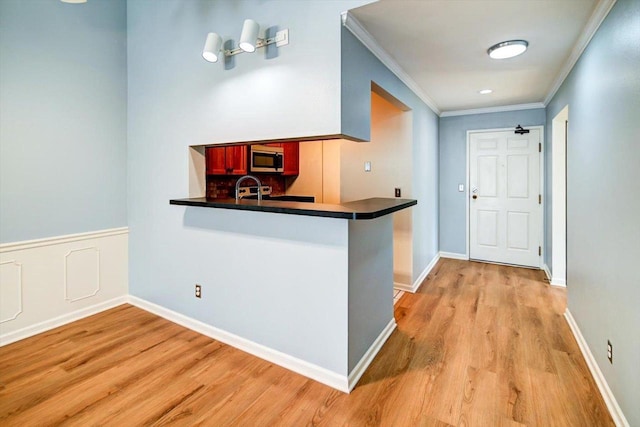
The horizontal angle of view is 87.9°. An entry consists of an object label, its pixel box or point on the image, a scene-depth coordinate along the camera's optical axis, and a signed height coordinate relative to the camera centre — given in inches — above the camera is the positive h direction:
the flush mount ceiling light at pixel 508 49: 99.7 +49.0
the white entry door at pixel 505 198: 184.4 +5.8
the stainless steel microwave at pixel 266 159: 161.8 +25.9
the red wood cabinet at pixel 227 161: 144.4 +22.0
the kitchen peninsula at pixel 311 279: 80.1 -18.5
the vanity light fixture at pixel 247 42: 84.7 +45.7
